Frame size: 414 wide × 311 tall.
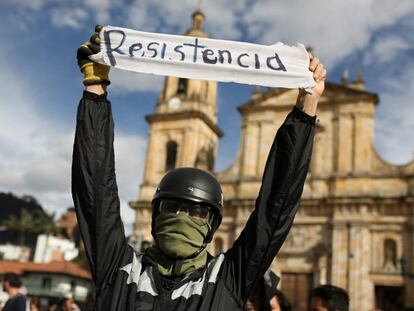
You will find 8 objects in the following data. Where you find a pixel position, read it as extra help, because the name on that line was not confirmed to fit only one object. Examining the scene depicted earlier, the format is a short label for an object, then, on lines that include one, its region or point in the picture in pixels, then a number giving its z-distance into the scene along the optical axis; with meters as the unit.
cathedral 21.58
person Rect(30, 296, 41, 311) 9.02
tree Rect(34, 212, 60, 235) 49.56
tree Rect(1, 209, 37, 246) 49.22
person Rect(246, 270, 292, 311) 3.04
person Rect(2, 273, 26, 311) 6.48
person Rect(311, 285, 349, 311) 4.86
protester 2.02
